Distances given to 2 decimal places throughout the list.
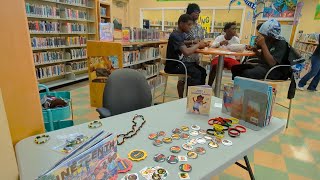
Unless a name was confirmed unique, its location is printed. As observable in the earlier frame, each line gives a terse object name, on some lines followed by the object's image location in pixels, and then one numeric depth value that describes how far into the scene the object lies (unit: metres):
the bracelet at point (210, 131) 1.08
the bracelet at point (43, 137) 0.94
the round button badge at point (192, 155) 0.89
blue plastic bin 1.75
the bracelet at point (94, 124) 1.12
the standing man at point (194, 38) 3.12
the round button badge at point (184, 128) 1.12
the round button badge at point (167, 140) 1.00
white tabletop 0.81
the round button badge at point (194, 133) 1.08
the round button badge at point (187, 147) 0.95
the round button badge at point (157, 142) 0.97
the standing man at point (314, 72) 4.67
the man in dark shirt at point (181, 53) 2.85
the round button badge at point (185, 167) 0.81
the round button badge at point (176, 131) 1.10
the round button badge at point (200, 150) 0.93
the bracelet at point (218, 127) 1.11
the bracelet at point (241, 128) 1.12
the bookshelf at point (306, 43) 6.08
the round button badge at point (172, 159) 0.85
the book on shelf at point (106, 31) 2.85
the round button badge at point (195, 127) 1.13
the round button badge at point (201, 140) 1.01
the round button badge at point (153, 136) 1.03
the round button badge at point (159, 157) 0.86
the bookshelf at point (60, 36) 3.96
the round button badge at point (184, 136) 1.04
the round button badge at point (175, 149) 0.93
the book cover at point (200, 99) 1.29
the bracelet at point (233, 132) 1.07
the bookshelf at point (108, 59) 2.84
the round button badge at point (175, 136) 1.04
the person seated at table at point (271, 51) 2.56
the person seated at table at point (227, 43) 3.78
